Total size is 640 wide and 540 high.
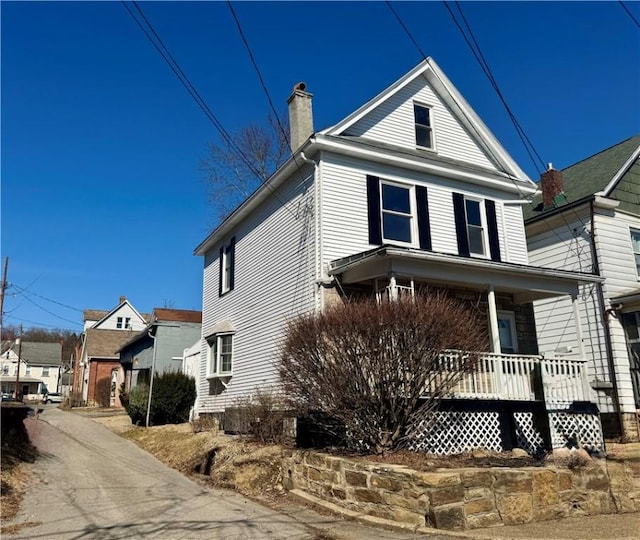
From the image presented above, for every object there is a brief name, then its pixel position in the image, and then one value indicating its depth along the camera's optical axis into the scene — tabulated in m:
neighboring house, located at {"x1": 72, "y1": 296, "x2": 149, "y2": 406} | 37.84
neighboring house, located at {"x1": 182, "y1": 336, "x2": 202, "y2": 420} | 18.81
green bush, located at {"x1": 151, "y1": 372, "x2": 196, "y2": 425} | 18.19
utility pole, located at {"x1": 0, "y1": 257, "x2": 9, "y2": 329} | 30.86
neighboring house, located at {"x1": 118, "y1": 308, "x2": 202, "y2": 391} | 23.97
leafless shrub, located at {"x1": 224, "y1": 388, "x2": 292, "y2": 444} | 11.25
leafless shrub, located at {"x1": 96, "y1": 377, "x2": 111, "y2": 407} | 33.71
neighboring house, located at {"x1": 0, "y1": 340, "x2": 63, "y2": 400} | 65.44
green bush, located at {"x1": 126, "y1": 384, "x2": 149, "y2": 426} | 18.05
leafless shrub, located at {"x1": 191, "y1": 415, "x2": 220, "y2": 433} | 15.66
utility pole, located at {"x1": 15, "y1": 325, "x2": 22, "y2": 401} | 42.56
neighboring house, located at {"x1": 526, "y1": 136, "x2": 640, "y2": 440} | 14.55
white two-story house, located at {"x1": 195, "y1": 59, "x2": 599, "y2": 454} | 11.52
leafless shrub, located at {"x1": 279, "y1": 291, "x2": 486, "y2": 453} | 8.10
